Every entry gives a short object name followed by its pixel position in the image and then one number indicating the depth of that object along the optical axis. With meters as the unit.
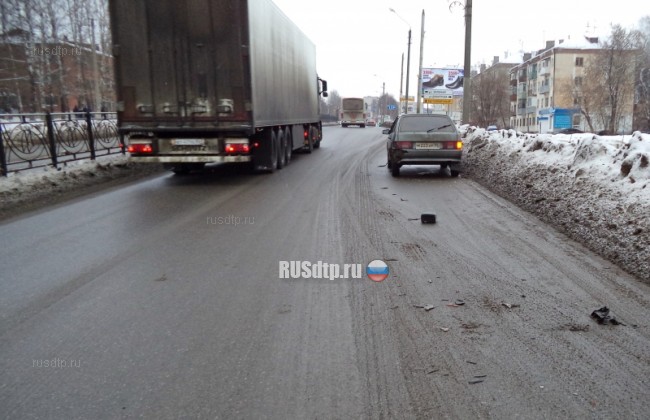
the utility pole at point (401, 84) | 54.90
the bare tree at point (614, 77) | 48.91
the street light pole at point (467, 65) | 19.48
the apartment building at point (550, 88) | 58.61
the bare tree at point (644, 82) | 49.44
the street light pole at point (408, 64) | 44.77
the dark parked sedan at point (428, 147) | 12.16
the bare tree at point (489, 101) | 68.25
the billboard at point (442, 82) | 41.47
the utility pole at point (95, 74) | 35.28
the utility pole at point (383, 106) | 82.31
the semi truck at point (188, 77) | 10.43
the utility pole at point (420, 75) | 33.44
